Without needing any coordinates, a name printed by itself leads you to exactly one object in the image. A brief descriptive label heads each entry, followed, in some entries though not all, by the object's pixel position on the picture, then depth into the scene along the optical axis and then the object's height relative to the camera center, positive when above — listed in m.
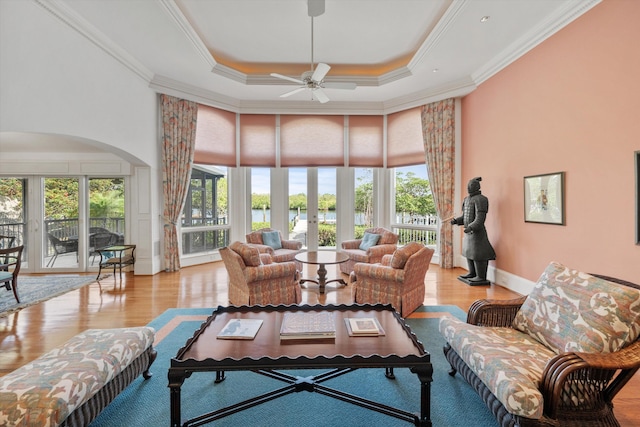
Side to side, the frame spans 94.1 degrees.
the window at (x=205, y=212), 6.30 +0.03
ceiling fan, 3.57 +1.82
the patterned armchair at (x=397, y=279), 3.38 -0.78
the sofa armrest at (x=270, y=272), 3.40 -0.69
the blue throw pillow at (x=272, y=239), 5.77 -0.51
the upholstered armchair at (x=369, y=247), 5.10 -0.63
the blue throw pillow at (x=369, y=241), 5.52 -0.53
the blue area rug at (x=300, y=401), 1.87 -1.29
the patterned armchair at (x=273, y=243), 5.44 -0.59
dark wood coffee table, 1.63 -0.82
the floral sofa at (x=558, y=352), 1.44 -0.83
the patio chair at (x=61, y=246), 5.81 -0.61
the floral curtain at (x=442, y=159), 5.93 +1.06
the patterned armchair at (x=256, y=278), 3.43 -0.78
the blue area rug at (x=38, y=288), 3.96 -1.15
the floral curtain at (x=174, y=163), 5.71 +0.99
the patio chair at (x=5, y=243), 5.45 -0.54
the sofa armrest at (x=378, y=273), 3.35 -0.70
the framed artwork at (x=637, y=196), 2.74 +0.13
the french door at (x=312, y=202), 6.89 +0.25
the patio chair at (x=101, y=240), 5.85 -0.51
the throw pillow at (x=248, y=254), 3.48 -0.48
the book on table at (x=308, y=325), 1.93 -0.78
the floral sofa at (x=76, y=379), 1.42 -0.90
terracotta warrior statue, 4.66 -0.34
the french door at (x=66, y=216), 5.74 -0.02
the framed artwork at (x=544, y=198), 3.67 +0.17
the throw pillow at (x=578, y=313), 1.58 -0.61
